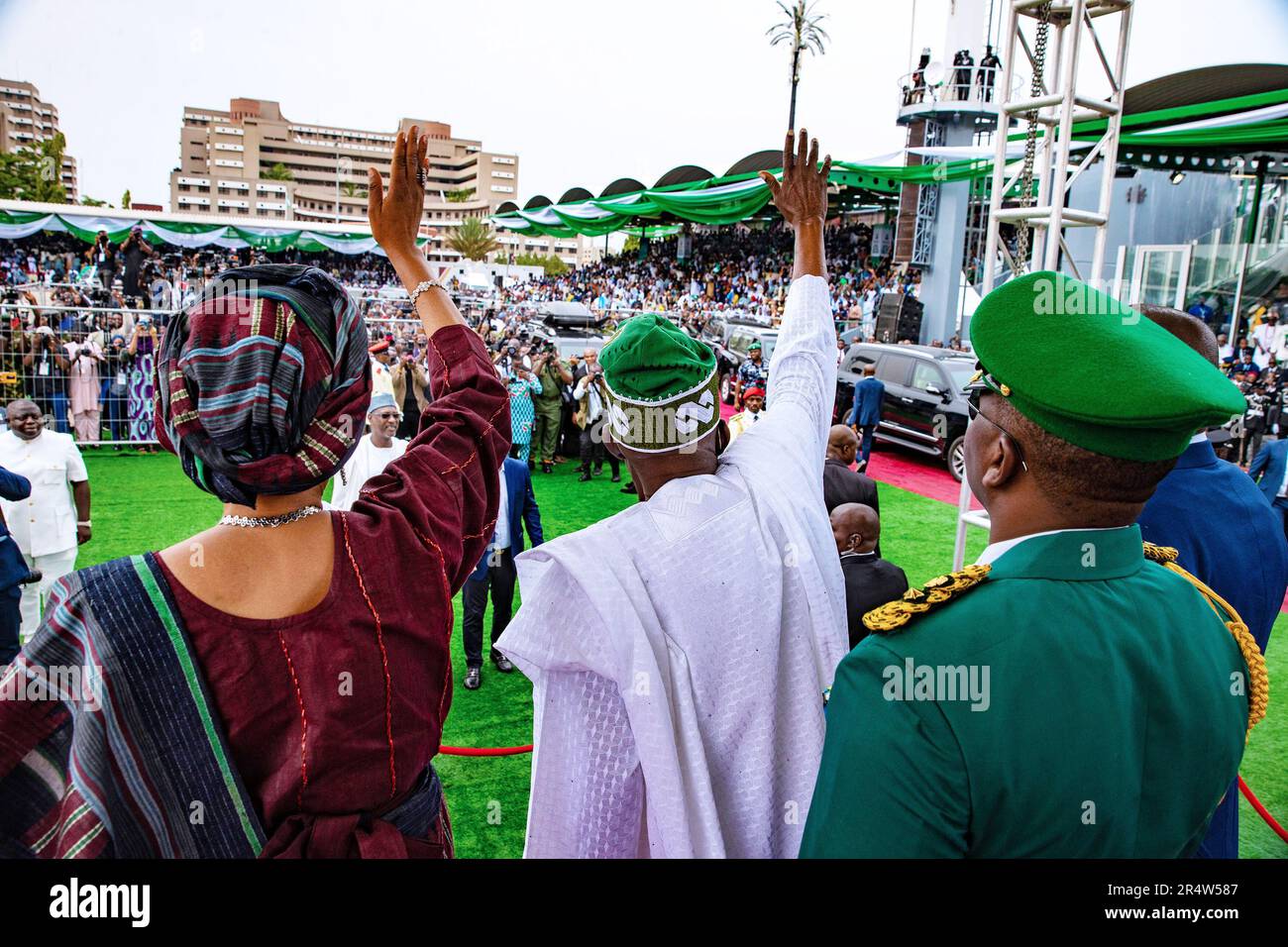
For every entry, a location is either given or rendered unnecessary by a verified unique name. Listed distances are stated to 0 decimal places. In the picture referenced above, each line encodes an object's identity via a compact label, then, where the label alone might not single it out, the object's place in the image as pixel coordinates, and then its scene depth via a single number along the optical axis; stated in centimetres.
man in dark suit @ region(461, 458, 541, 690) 548
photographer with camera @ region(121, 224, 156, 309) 1576
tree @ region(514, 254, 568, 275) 7256
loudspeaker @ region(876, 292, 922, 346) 1920
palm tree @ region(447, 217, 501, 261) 6199
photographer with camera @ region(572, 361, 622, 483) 1160
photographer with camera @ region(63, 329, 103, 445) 1105
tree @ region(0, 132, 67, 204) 2844
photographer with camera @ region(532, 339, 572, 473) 1198
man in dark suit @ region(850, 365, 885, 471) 1202
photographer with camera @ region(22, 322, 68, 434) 1096
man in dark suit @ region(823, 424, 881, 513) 464
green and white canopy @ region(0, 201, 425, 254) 2436
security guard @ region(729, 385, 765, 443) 691
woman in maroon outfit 117
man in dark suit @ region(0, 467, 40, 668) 415
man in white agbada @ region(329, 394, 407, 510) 538
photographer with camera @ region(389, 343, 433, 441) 1050
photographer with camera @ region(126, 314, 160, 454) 1169
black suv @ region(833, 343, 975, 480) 1224
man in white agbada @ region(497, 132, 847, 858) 160
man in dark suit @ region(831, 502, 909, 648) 345
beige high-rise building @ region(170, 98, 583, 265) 6819
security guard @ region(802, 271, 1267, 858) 103
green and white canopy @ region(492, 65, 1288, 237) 1077
